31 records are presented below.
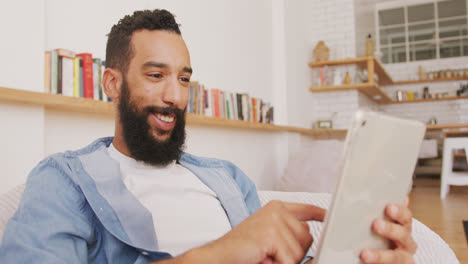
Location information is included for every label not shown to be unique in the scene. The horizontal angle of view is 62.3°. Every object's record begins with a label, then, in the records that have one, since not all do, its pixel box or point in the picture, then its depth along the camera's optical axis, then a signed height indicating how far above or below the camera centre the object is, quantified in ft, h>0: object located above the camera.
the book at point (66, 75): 5.36 +0.95
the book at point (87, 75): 5.64 +1.00
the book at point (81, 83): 5.58 +0.87
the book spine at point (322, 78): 17.61 +2.77
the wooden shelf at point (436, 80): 24.07 +3.61
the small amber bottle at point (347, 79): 17.28 +2.66
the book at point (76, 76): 5.48 +0.95
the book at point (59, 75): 5.30 +0.93
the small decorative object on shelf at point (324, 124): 17.69 +0.68
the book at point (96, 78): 5.77 +0.98
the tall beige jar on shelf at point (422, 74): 24.99 +4.10
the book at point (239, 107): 9.95 +0.84
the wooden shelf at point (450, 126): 18.45 +0.53
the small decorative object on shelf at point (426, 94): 24.72 +2.75
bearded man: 1.80 -0.39
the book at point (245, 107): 10.18 +0.88
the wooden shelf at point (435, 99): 23.93 +2.38
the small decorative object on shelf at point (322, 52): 17.48 +3.93
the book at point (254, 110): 10.97 +0.85
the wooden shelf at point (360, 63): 16.72 +3.41
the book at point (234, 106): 9.70 +0.86
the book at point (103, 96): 5.88 +0.71
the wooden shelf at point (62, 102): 4.42 +0.53
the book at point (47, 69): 5.15 +1.00
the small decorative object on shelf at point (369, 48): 18.34 +4.31
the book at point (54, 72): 5.21 +0.96
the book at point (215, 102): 8.95 +0.90
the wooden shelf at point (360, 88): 16.90 +2.30
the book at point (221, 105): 9.15 +0.84
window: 25.13 +7.12
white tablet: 1.54 -0.19
